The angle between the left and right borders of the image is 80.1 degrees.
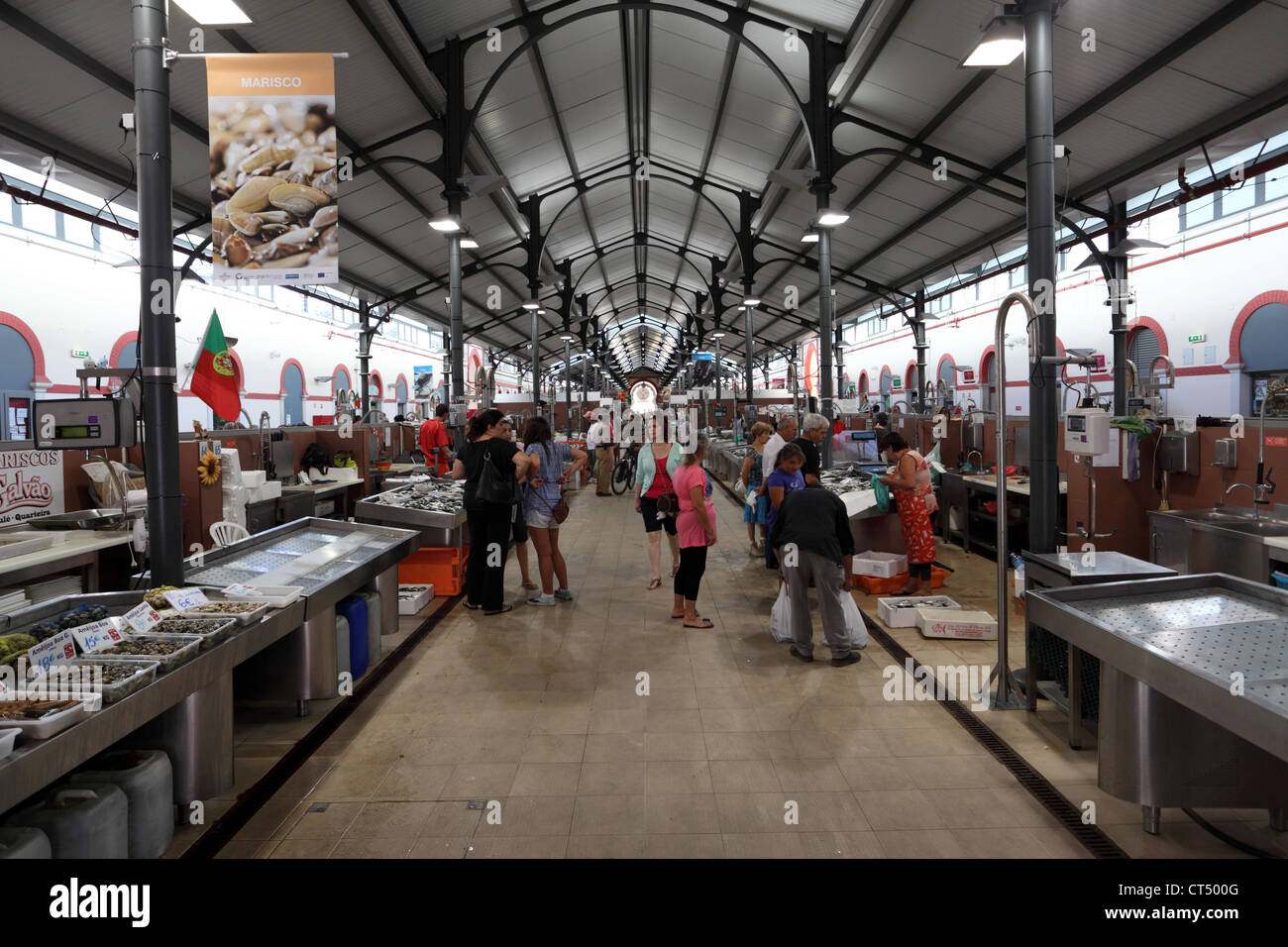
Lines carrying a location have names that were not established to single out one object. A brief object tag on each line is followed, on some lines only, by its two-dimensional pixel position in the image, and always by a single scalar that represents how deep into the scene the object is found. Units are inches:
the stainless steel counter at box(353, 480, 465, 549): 250.5
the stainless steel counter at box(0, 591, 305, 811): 75.6
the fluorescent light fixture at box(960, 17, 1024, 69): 170.1
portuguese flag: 153.9
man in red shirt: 451.5
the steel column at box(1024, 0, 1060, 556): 167.8
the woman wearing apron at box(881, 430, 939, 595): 253.3
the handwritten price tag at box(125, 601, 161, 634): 113.0
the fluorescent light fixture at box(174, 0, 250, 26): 128.8
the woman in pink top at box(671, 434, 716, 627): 215.0
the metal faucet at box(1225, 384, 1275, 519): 202.4
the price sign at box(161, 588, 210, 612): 125.9
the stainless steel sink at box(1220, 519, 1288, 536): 193.5
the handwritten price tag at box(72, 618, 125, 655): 105.1
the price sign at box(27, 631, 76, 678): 97.4
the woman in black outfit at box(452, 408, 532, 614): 233.9
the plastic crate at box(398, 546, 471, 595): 269.7
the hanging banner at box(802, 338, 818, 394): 1195.2
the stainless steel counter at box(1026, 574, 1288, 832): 95.3
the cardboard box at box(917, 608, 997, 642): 209.6
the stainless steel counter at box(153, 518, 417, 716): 156.2
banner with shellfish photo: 139.7
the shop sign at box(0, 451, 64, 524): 209.8
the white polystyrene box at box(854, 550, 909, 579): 265.6
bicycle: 593.1
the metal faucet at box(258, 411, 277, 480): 337.4
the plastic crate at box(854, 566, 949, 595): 265.7
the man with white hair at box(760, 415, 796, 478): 287.4
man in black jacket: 185.9
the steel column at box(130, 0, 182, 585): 131.0
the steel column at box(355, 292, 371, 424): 695.7
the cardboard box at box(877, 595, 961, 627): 223.6
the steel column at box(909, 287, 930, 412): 696.0
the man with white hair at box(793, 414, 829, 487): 254.2
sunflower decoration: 219.5
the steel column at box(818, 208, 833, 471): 395.2
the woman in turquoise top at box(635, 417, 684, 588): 247.9
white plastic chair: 211.9
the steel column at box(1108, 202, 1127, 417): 396.2
